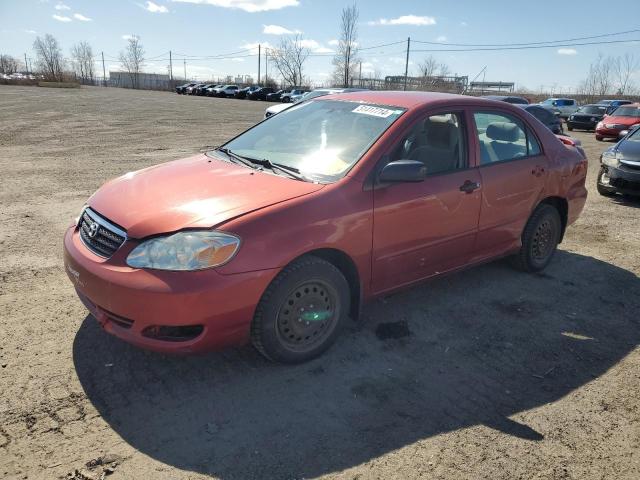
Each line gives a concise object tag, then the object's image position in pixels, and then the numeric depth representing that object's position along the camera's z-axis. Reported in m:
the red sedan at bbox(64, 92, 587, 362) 2.79
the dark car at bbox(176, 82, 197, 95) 67.88
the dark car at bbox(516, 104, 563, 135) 15.72
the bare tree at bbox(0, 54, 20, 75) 108.51
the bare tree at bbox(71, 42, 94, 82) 121.06
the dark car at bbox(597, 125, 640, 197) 8.11
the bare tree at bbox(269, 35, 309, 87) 80.31
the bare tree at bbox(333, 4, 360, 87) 64.25
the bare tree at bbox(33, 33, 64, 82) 97.00
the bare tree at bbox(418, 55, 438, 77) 69.56
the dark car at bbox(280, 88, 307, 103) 46.40
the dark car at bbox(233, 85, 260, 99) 58.13
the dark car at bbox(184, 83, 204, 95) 65.75
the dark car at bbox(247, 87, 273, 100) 55.56
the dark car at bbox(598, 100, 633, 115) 24.65
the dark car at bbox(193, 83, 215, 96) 63.91
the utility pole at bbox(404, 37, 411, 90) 51.38
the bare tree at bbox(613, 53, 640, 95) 65.68
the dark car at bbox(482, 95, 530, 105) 20.57
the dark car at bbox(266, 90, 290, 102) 51.91
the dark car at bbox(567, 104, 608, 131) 23.88
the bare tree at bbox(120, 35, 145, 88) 105.78
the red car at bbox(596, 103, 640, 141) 18.61
